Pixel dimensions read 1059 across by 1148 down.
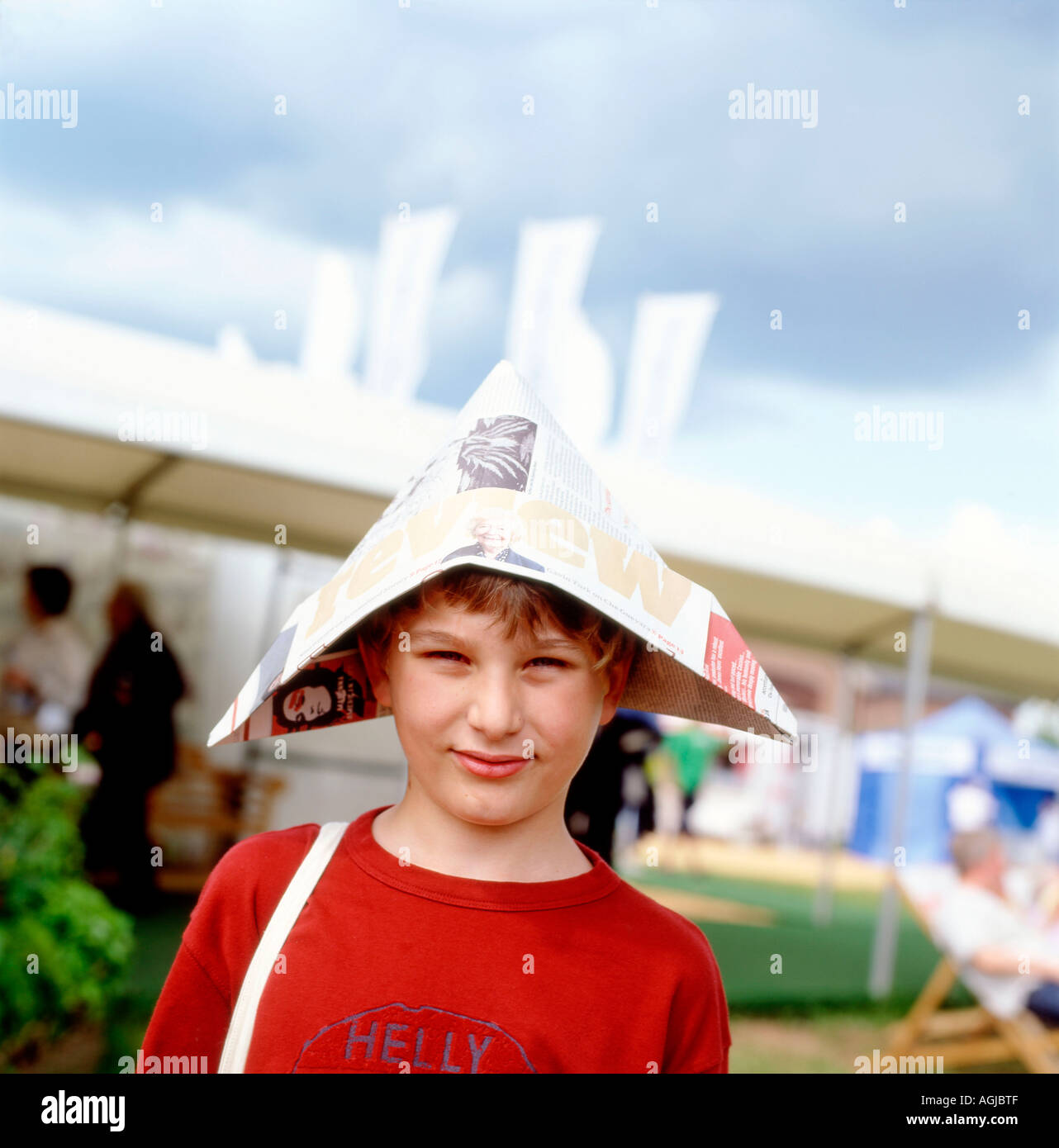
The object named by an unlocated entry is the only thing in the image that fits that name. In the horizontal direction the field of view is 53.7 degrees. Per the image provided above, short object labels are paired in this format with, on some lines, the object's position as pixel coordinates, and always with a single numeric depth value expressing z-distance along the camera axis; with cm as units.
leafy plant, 258
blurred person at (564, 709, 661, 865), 455
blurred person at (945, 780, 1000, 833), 866
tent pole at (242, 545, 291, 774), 504
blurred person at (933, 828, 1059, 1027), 406
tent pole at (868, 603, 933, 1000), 441
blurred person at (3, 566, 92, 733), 455
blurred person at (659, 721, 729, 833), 1240
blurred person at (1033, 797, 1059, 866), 869
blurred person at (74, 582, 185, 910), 464
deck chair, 390
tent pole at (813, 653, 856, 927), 654
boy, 90
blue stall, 812
